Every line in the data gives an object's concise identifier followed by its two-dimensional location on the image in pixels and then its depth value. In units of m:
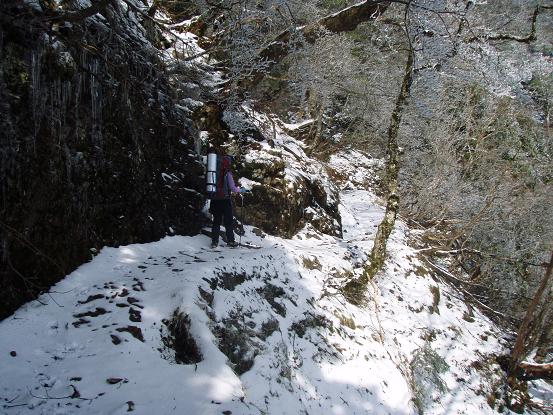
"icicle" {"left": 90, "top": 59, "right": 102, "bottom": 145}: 5.08
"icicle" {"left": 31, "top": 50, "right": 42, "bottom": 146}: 4.14
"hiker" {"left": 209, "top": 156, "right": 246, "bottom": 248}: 7.11
